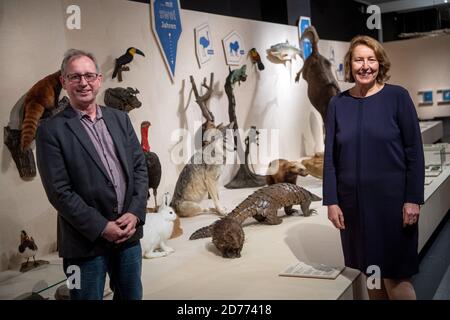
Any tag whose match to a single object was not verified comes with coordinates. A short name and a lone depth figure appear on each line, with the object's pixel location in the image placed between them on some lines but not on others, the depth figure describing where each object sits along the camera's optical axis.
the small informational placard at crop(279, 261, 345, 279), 2.36
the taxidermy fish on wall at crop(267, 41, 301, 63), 6.04
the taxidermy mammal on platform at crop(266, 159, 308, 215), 4.34
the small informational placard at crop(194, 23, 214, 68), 4.89
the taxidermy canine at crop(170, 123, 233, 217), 4.00
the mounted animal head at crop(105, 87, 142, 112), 3.61
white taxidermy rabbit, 2.99
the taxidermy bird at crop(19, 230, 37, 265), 2.23
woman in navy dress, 1.98
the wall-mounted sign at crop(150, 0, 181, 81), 4.34
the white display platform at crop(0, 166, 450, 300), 2.20
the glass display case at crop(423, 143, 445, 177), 4.23
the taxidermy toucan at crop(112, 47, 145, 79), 3.86
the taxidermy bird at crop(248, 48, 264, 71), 5.68
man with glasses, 1.63
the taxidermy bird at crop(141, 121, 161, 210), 3.55
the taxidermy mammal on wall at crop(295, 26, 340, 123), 5.04
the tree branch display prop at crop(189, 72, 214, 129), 4.50
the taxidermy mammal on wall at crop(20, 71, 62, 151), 2.54
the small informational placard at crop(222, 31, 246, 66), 5.35
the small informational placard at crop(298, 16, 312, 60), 6.50
